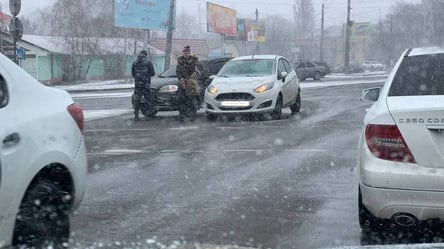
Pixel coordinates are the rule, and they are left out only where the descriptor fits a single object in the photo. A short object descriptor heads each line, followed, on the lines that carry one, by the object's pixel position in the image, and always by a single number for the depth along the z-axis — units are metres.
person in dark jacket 14.90
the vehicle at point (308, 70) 44.88
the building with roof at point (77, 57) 44.75
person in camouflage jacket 14.43
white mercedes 4.34
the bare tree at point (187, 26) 106.06
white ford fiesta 13.94
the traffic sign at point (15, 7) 18.50
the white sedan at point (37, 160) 3.94
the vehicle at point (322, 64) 48.14
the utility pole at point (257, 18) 66.19
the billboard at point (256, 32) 66.25
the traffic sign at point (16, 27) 19.31
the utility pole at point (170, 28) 35.67
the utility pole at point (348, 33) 51.25
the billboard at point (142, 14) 41.94
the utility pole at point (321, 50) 65.26
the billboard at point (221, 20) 57.31
